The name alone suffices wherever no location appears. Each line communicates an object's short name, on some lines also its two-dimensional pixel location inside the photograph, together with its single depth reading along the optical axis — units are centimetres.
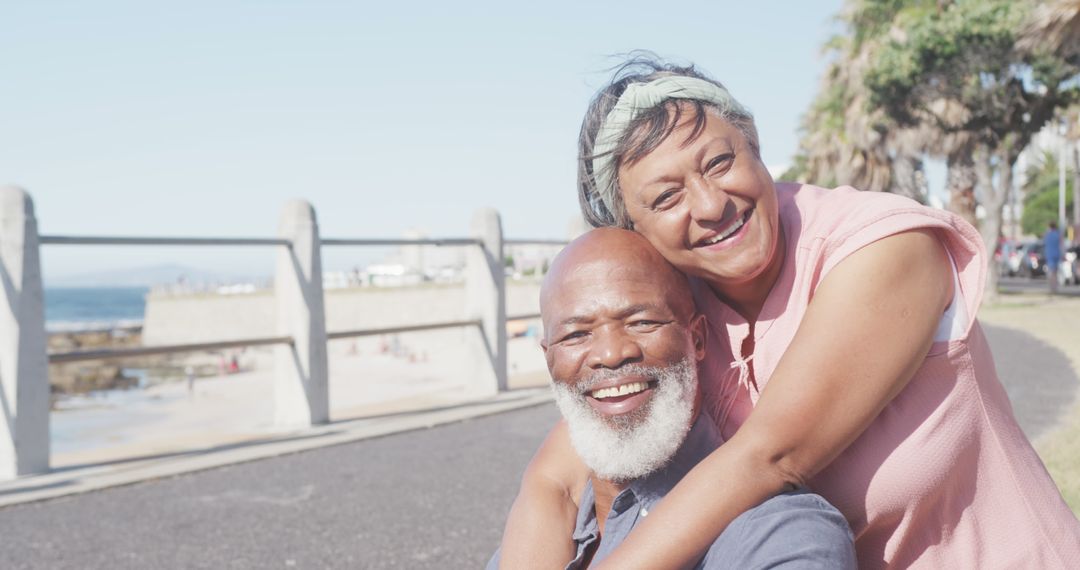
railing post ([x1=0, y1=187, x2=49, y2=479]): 580
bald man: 192
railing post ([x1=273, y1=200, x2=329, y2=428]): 770
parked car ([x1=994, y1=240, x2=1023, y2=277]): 3934
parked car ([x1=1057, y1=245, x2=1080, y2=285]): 2988
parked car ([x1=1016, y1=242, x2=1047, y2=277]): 3684
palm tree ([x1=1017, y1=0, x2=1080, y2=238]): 1355
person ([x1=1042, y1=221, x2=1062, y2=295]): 2423
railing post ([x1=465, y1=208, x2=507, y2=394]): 963
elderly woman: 163
